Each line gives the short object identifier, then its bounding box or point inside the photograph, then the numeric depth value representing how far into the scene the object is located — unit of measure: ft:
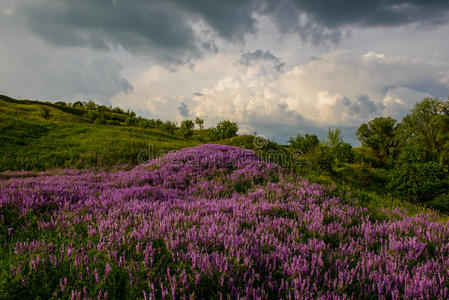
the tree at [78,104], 503.36
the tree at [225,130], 167.94
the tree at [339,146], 176.52
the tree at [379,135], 206.30
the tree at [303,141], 160.86
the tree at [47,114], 221.83
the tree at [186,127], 238.48
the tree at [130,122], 331.08
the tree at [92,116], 287.36
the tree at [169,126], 269.85
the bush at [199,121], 279.90
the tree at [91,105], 383.45
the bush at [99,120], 267.59
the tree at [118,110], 549.13
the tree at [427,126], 151.21
